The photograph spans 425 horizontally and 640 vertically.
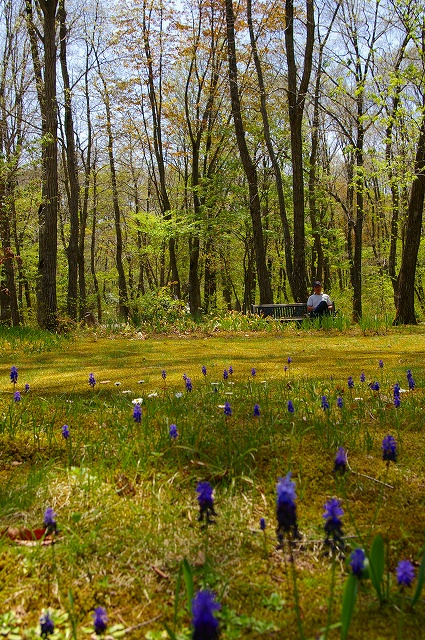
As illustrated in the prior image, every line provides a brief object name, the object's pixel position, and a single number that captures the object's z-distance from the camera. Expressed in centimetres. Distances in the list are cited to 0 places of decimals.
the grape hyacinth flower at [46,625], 110
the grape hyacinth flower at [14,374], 326
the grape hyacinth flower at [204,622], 85
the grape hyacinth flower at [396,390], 270
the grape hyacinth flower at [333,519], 119
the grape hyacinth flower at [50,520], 135
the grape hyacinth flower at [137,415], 237
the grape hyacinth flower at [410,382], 305
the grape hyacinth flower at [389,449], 156
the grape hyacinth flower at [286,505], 108
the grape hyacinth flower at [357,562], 107
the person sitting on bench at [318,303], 1150
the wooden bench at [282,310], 1211
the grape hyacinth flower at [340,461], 143
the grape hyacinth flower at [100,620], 111
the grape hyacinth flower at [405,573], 111
